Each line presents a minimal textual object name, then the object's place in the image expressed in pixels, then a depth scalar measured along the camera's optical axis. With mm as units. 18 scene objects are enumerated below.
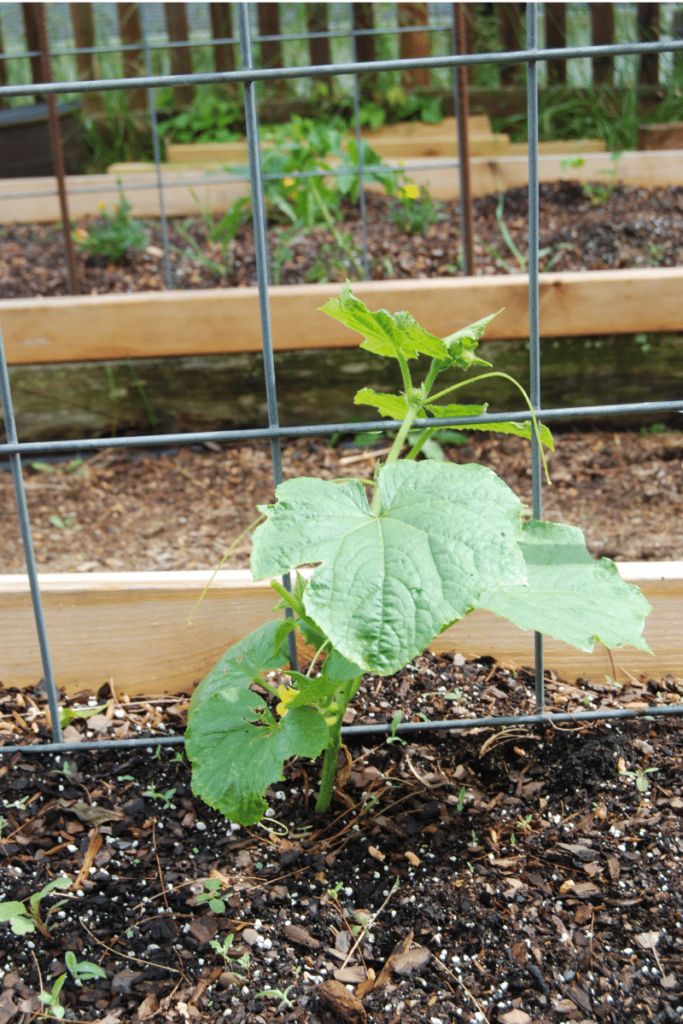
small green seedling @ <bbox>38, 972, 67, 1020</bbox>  1065
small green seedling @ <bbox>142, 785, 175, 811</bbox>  1308
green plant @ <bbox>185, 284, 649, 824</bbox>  975
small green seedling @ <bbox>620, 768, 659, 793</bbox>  1287
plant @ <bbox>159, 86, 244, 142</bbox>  4582
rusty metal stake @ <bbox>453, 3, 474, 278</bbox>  2658
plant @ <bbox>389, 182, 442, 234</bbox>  3414
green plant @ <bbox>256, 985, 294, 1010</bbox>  1063
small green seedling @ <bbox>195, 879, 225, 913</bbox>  1161
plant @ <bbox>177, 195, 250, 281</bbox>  3189
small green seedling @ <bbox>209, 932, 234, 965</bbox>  1114
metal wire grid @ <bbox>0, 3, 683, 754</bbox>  1194
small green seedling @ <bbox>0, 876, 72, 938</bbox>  1141
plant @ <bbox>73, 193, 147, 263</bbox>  3441
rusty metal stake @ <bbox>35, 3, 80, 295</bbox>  2930
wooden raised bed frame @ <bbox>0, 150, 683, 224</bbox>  3648
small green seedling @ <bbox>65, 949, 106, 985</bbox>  1102
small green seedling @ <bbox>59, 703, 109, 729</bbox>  1439
